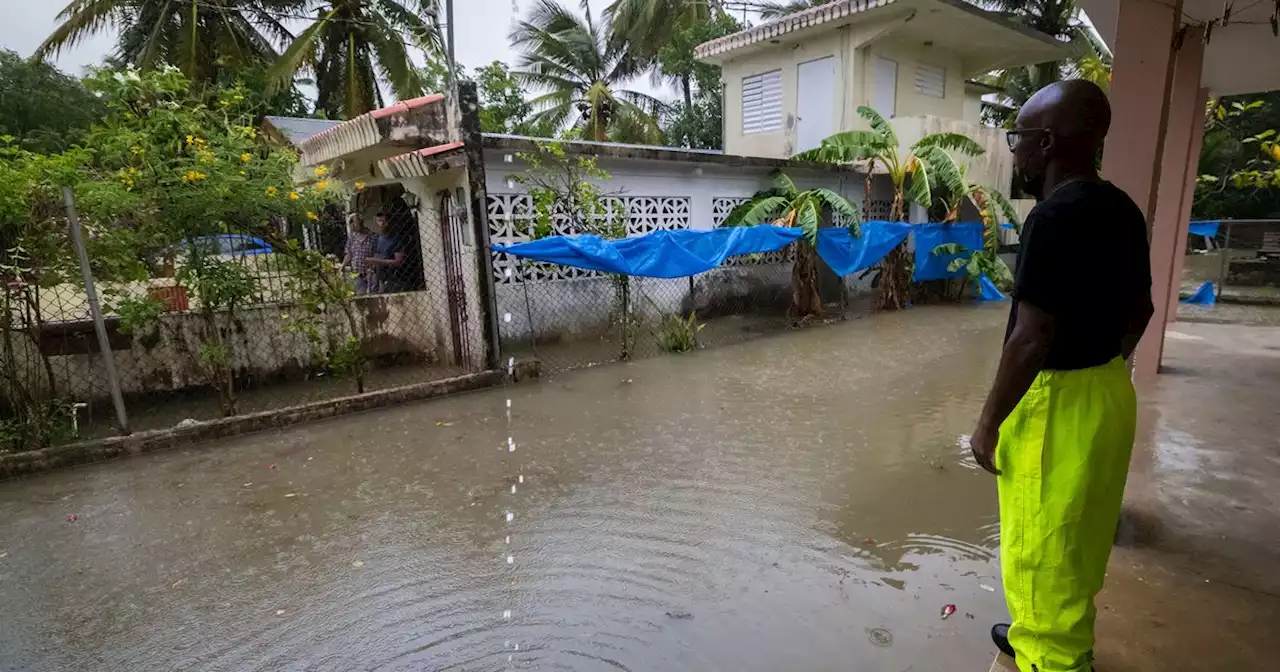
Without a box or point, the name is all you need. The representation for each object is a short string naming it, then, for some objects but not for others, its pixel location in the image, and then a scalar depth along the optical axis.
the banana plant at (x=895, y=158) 10.54
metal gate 6.88
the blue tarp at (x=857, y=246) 9.68
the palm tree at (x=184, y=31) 13.91
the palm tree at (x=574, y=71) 19.66
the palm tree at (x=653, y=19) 18.84
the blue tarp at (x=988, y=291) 12.13
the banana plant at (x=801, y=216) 9.45
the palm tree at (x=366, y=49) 15.39
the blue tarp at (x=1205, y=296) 10.95
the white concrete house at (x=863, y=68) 12.34
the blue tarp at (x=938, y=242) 11.25
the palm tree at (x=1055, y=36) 15.72
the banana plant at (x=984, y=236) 11.37
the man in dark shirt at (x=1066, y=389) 1.68
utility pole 8.98
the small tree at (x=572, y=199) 7.74
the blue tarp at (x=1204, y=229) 11.48
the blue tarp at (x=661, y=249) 6.67
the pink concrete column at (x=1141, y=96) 3.00
